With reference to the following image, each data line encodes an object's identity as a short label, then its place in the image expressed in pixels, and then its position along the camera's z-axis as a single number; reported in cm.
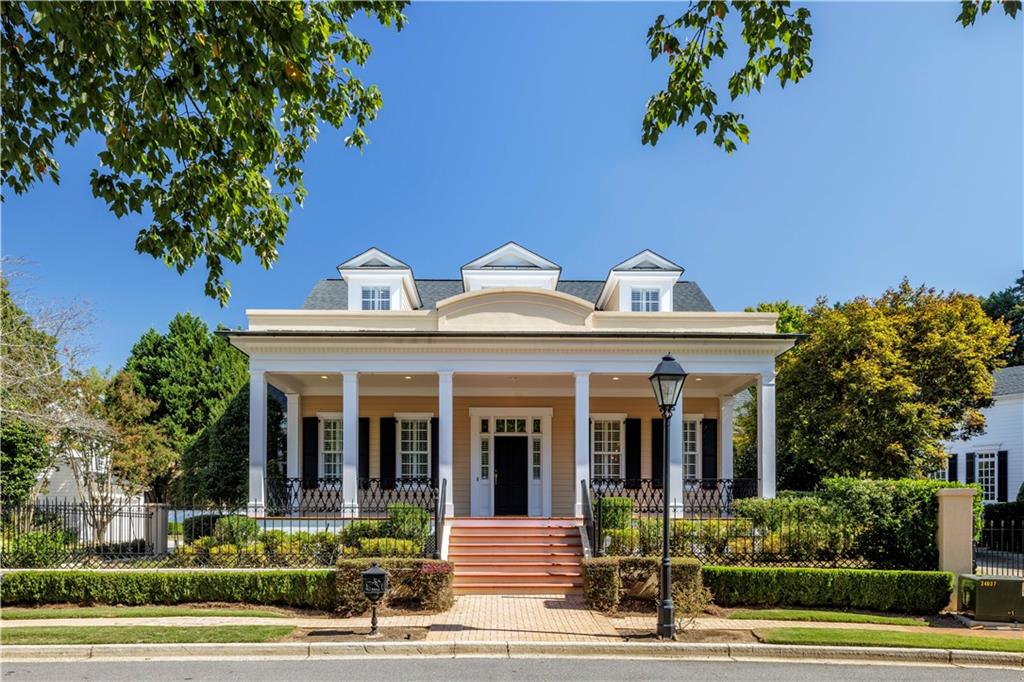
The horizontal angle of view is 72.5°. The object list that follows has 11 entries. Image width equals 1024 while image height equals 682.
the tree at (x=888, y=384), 2061
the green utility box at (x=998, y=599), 1119
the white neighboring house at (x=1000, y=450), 2691
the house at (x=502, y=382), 1734
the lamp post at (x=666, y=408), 1015
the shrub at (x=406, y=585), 1158
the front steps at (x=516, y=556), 1359
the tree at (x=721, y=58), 640
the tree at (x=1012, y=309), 4556
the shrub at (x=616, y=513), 1477
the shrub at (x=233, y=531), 1434
